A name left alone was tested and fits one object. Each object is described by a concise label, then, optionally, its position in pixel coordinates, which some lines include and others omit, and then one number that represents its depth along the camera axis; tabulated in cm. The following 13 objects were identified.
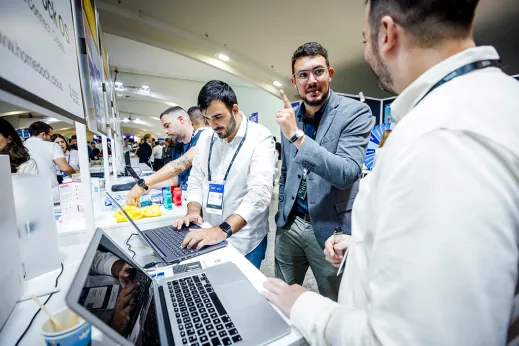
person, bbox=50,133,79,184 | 436
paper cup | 44
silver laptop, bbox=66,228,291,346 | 42
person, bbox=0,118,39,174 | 200
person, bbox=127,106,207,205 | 182
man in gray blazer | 111
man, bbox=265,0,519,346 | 32
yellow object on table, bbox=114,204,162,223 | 139
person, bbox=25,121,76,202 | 279
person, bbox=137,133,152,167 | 789
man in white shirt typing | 129
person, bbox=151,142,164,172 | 755
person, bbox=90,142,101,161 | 843
